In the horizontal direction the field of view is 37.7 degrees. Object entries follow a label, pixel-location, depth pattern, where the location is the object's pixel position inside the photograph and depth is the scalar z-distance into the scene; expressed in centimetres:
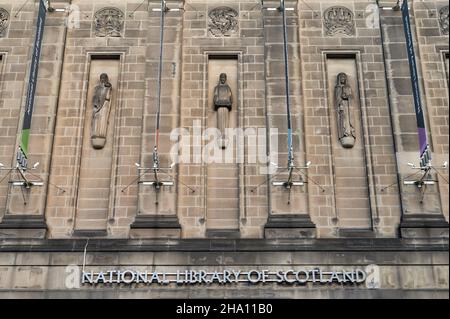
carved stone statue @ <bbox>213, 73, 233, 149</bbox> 2342
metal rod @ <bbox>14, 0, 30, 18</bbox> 2564
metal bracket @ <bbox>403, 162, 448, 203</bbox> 2189
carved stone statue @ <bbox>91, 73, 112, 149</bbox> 2336
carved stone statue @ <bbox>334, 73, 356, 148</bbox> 2320
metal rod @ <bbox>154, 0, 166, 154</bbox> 2269
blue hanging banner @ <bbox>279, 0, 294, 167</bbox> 2212
